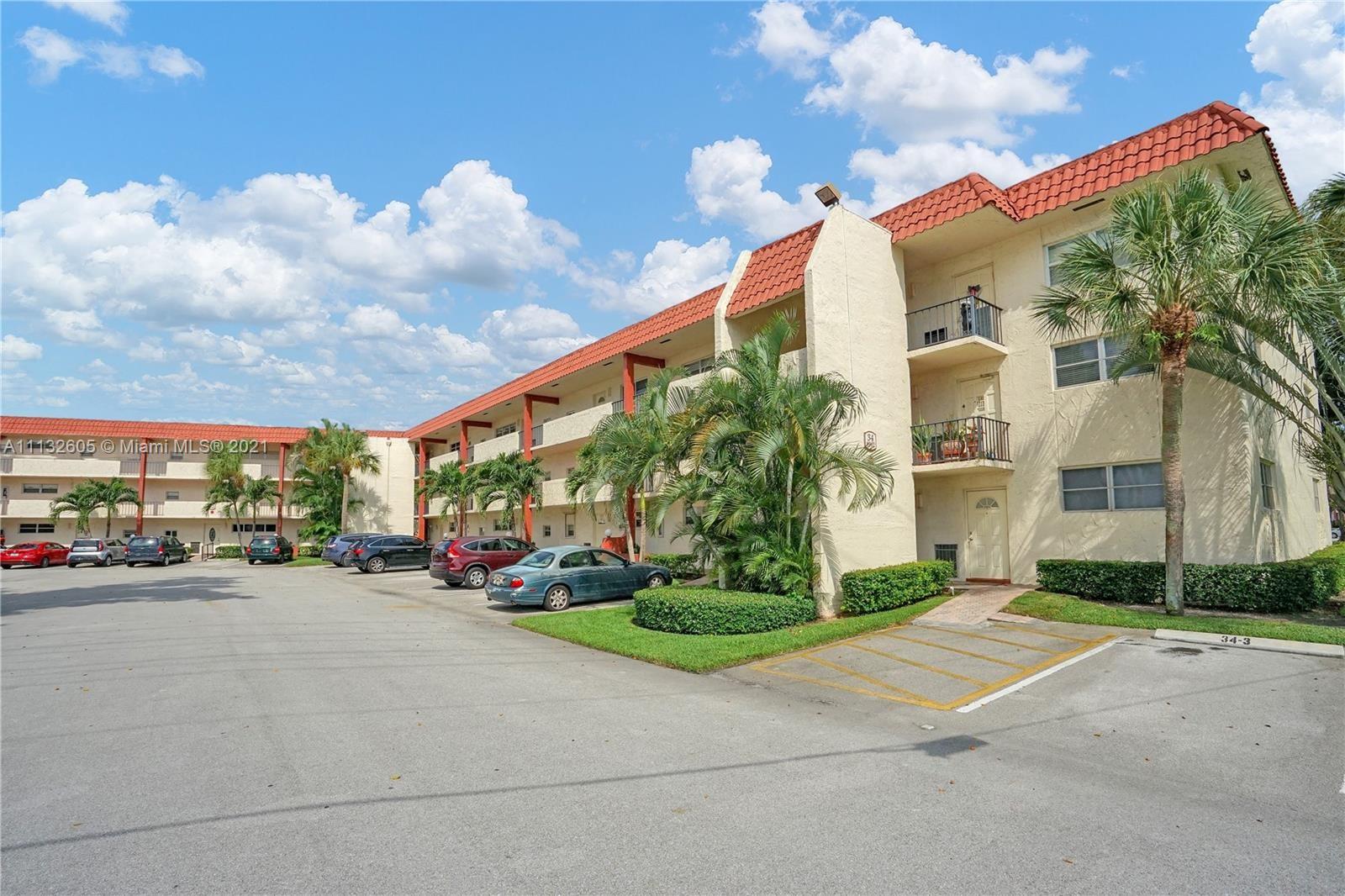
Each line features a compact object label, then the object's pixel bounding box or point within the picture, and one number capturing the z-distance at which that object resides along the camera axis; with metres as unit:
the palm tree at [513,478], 29.77
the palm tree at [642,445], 16.50
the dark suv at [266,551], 37.34
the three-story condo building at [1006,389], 14.20
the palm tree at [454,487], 33.09
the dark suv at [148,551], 36.19
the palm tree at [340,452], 42.84
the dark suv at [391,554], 29.64
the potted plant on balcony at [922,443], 17.47
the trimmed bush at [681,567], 20.56
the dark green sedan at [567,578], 16.28
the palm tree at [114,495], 44.59
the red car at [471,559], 22.33
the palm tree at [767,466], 13.66
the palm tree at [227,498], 44.81
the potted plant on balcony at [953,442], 16.83
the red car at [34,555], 35.31
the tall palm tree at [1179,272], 11.05
